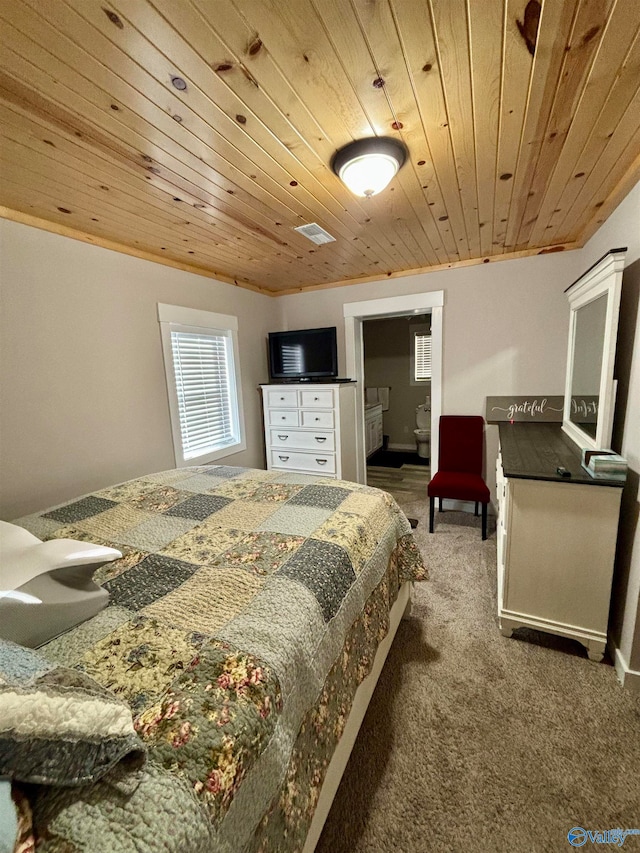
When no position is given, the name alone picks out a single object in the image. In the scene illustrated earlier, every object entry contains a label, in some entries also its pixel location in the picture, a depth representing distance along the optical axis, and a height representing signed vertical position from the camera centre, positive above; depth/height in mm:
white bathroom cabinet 5082 -853
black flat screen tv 3424 +210
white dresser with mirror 1581 -767
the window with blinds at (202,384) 2756 -48
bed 543 -650
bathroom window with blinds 5320 +237
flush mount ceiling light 1428 +909
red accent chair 2990 -736
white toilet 4996 -870
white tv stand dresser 3234 -519
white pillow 939 -508
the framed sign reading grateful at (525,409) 2922 -365
